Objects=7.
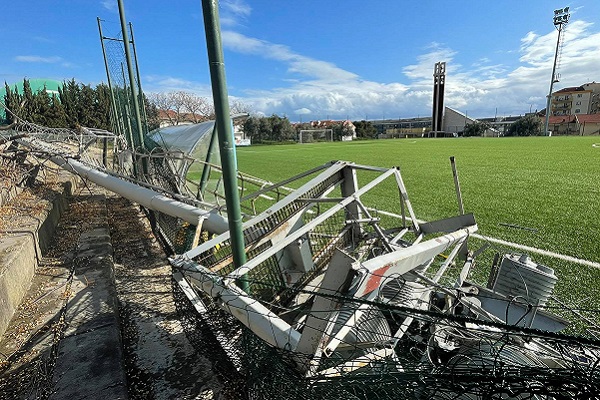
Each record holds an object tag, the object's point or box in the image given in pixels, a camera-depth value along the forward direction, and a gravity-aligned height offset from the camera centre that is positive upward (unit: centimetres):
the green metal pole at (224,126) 179 +3
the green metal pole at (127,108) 772 +65
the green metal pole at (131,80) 631 +105
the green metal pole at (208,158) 514 -42
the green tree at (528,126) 5684 -70
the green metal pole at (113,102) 1007 +108
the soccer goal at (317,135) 5864 -135
